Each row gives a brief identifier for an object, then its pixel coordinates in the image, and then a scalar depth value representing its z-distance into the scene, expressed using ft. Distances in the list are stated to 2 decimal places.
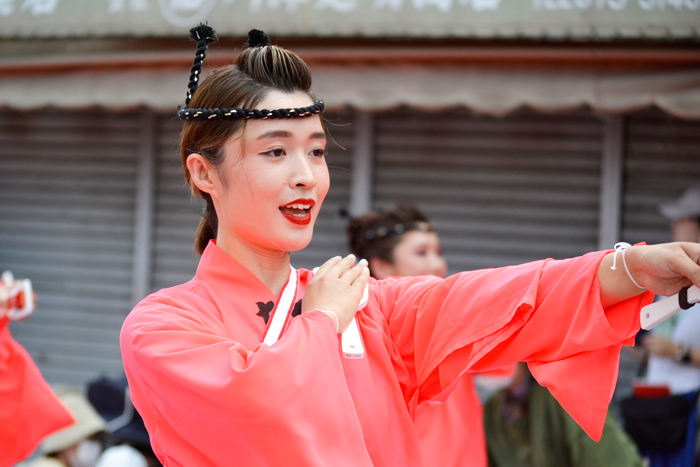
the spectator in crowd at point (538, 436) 20.08
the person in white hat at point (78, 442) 24.50
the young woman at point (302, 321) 8.44
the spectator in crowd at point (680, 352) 22.82
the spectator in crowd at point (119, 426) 22.97
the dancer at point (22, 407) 18.28
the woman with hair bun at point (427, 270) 16.71
